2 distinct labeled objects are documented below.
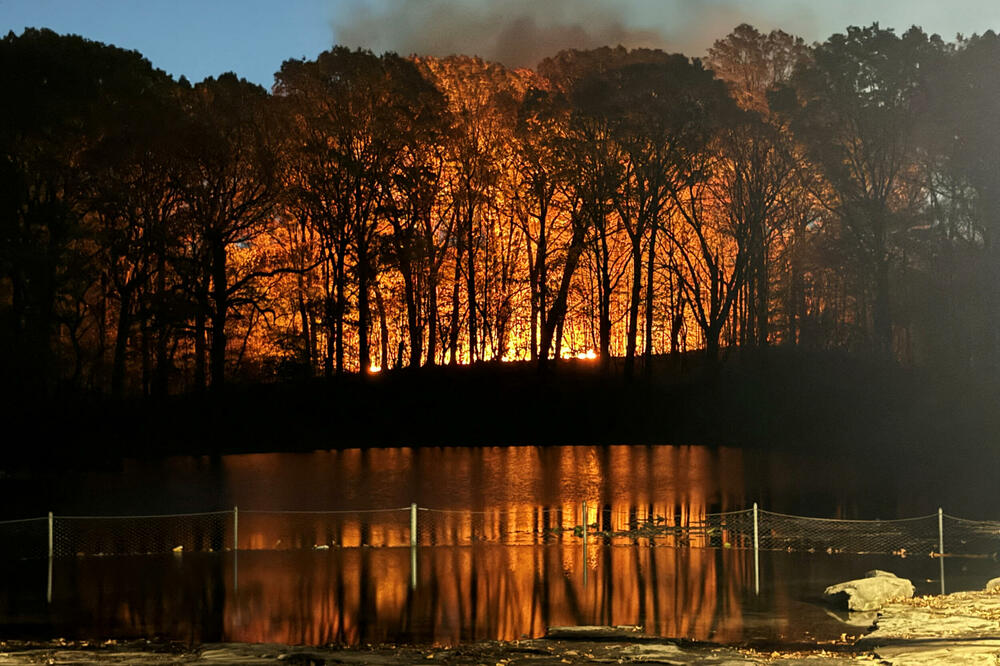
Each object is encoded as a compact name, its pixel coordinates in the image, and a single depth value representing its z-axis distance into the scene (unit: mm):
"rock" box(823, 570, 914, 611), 19047
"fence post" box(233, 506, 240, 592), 21973
